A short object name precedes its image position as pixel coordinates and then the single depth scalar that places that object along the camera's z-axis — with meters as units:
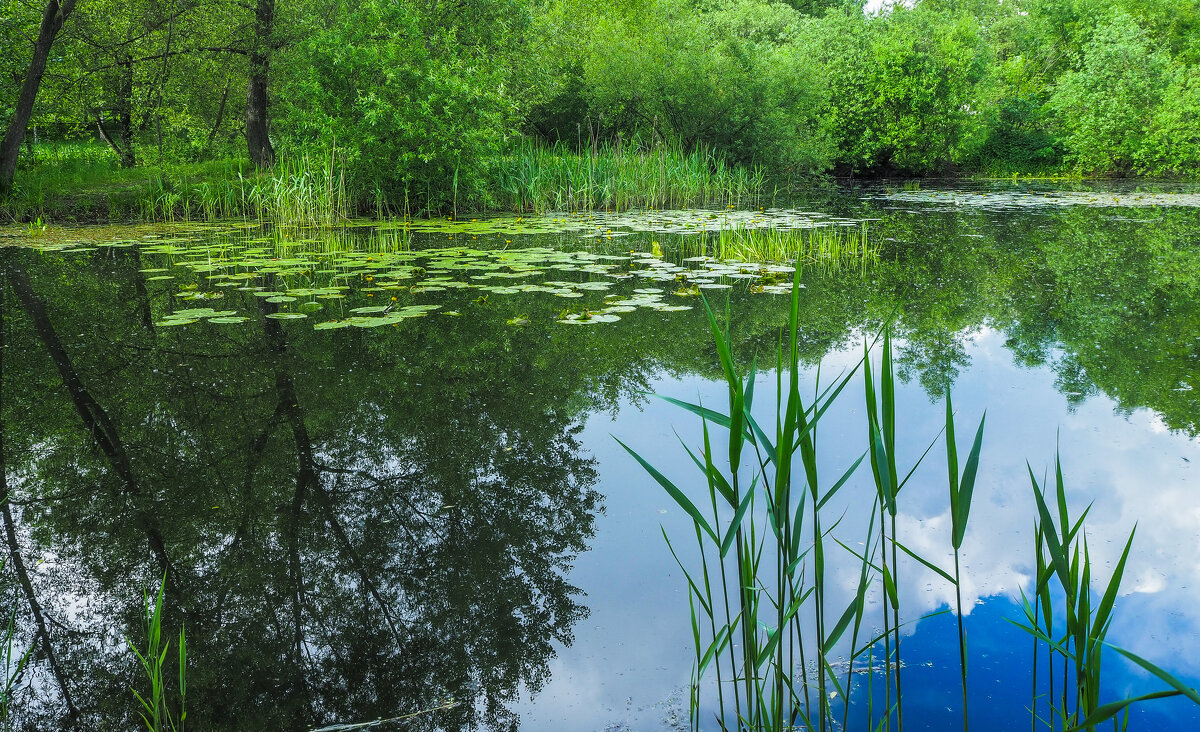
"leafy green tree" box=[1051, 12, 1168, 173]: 21.86
